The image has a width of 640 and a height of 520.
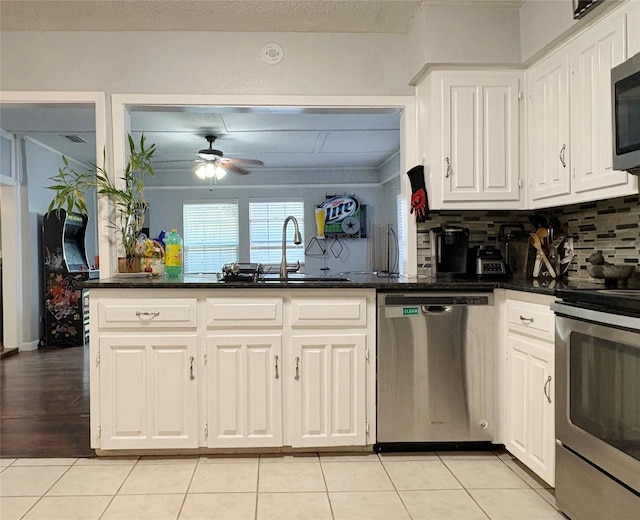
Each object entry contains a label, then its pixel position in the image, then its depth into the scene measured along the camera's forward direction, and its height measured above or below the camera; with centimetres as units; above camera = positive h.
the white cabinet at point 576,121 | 206 +63
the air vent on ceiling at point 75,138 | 548 +140
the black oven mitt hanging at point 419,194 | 275 +34
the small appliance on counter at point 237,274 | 263 -11
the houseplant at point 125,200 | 279 +34
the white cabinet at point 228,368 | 236 -57
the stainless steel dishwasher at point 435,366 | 240 -58
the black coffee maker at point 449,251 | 283 +1
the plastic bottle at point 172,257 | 299 -1
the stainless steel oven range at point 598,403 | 148 -53
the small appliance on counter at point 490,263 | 271 -7
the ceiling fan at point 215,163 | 515 +101
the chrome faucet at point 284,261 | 287 -4
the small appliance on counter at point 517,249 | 286 +1
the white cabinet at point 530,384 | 199 -60
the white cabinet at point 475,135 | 267 +66
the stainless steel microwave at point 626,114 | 175 +52
